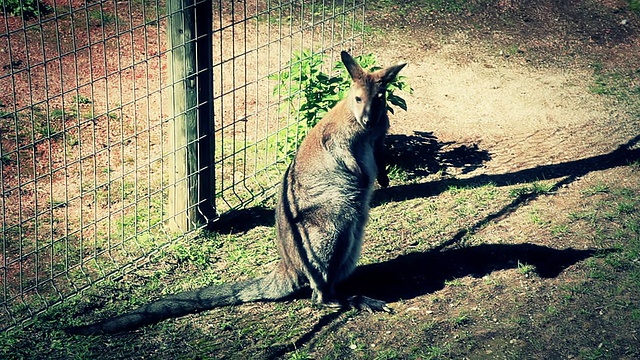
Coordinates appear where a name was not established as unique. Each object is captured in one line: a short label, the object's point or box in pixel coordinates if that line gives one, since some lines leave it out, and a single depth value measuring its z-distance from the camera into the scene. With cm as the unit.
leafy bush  709
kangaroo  553
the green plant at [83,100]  798
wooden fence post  585
